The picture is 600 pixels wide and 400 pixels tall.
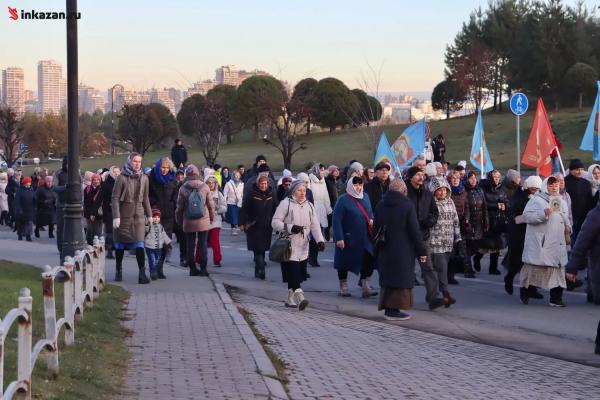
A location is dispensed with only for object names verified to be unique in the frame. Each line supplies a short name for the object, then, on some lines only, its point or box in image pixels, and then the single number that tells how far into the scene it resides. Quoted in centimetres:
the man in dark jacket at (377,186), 1482
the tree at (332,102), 7688
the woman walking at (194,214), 1584
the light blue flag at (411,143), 2261
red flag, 1995
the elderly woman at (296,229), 1280
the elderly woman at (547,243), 1334
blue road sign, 2246
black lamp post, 1404
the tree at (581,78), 7062
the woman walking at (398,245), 1200
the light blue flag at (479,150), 2383
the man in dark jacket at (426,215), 1308
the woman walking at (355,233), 1421
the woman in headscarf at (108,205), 1647
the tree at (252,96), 7656
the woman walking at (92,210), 1952
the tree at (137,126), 7388
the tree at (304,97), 6729
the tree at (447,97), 8308
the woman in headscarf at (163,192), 1588
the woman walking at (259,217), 1647
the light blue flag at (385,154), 2097
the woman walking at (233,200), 2809
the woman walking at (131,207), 1432
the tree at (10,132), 7944
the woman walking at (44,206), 2622
